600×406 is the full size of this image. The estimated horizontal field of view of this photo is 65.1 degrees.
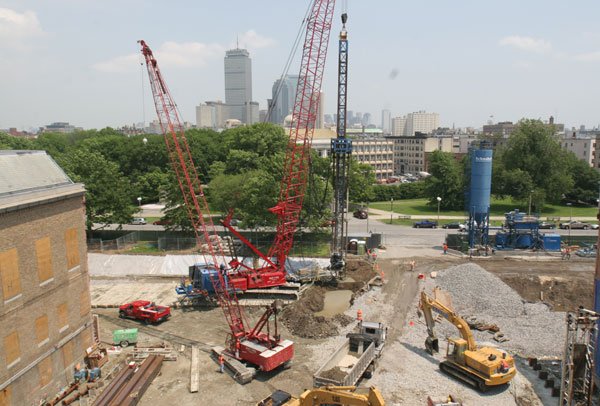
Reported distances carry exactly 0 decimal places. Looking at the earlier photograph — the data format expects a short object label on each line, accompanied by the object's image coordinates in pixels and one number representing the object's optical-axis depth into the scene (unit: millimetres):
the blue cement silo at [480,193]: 42406
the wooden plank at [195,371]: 20923
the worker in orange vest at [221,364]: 22414
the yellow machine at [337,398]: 15476
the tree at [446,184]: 69000
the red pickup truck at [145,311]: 28312
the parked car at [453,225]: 55819
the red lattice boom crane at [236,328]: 21719
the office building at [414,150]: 122125
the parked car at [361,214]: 61188
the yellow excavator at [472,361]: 20078
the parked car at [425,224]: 56312
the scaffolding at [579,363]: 15297
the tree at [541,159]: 67250
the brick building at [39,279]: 18188
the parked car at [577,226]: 55062
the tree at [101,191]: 47375
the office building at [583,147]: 114250
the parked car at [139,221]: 60938
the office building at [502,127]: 179138
